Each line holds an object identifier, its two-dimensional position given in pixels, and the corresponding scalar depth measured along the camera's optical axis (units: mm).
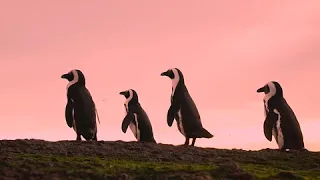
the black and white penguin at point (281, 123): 20000
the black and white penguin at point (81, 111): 20266
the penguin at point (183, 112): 20469
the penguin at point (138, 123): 22125
